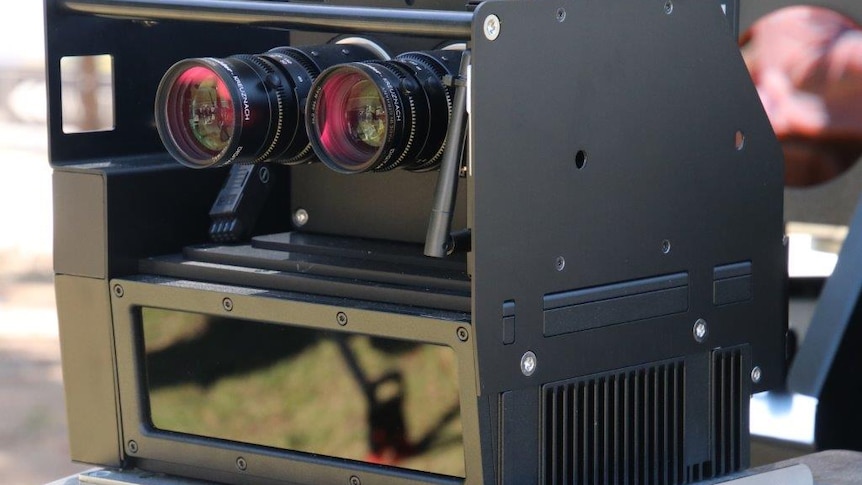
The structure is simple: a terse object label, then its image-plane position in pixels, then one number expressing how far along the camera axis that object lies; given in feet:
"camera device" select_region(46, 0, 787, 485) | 4.93
